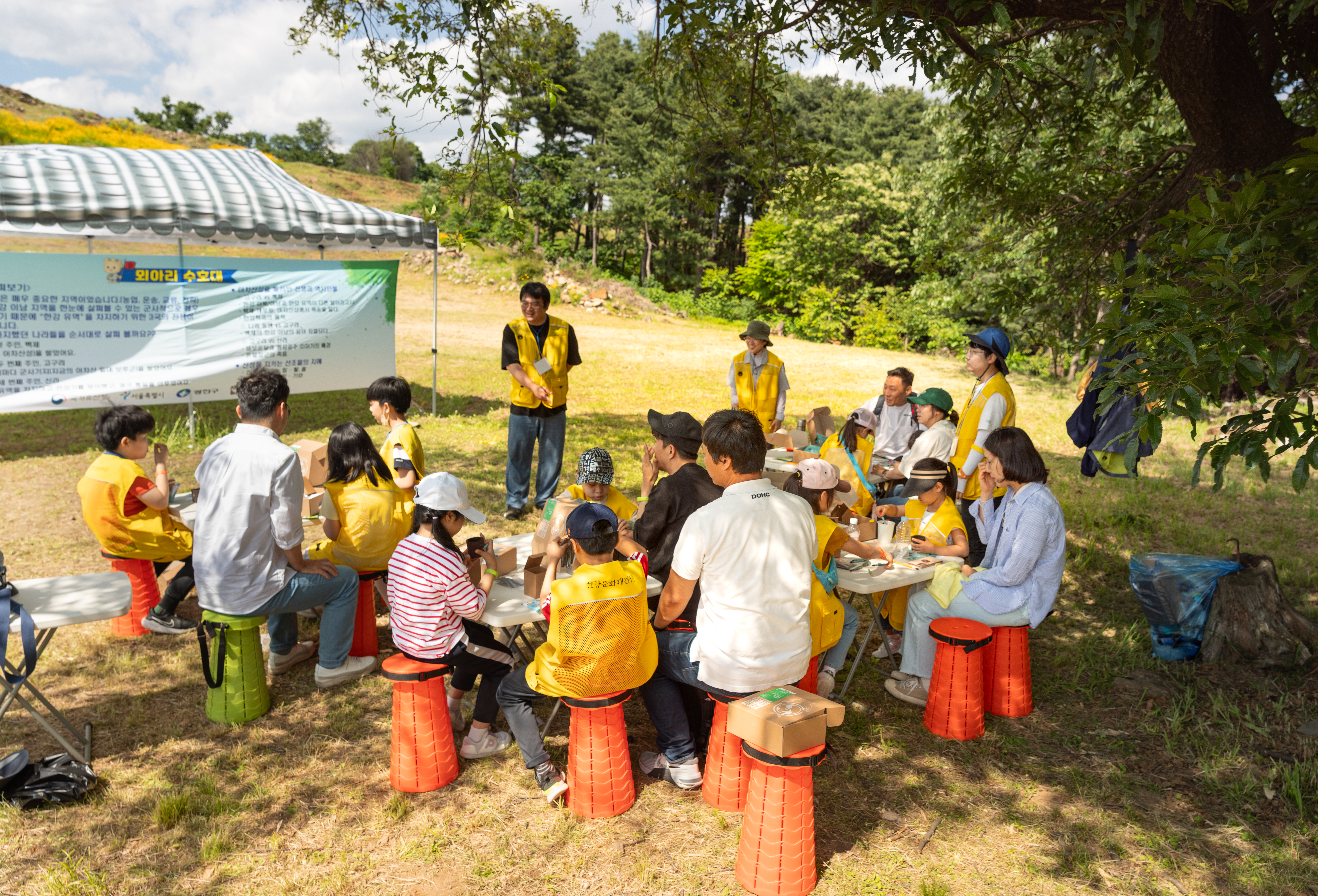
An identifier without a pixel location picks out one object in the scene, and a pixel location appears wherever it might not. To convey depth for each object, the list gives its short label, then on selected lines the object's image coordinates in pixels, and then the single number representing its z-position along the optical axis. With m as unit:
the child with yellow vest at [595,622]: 3.02
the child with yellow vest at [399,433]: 4.68
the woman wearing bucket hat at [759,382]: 7.02
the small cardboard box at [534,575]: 3.71
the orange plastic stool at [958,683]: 3.91
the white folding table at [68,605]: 3.34
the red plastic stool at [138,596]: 4.71
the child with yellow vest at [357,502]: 4.29
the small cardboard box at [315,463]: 5.49
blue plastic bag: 4.86
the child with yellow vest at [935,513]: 4.52
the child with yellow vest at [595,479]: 3.94
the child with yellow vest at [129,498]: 4.36
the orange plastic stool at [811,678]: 3.68
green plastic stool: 3.78
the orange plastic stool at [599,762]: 3.21
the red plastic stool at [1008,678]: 4.18
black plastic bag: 3.17
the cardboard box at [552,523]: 3.69
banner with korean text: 7.64
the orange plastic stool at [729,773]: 3.35
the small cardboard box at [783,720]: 2.74
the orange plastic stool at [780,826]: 2.82
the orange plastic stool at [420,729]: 3.34
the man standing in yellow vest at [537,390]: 6.70
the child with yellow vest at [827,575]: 3.50
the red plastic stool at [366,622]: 4.45
